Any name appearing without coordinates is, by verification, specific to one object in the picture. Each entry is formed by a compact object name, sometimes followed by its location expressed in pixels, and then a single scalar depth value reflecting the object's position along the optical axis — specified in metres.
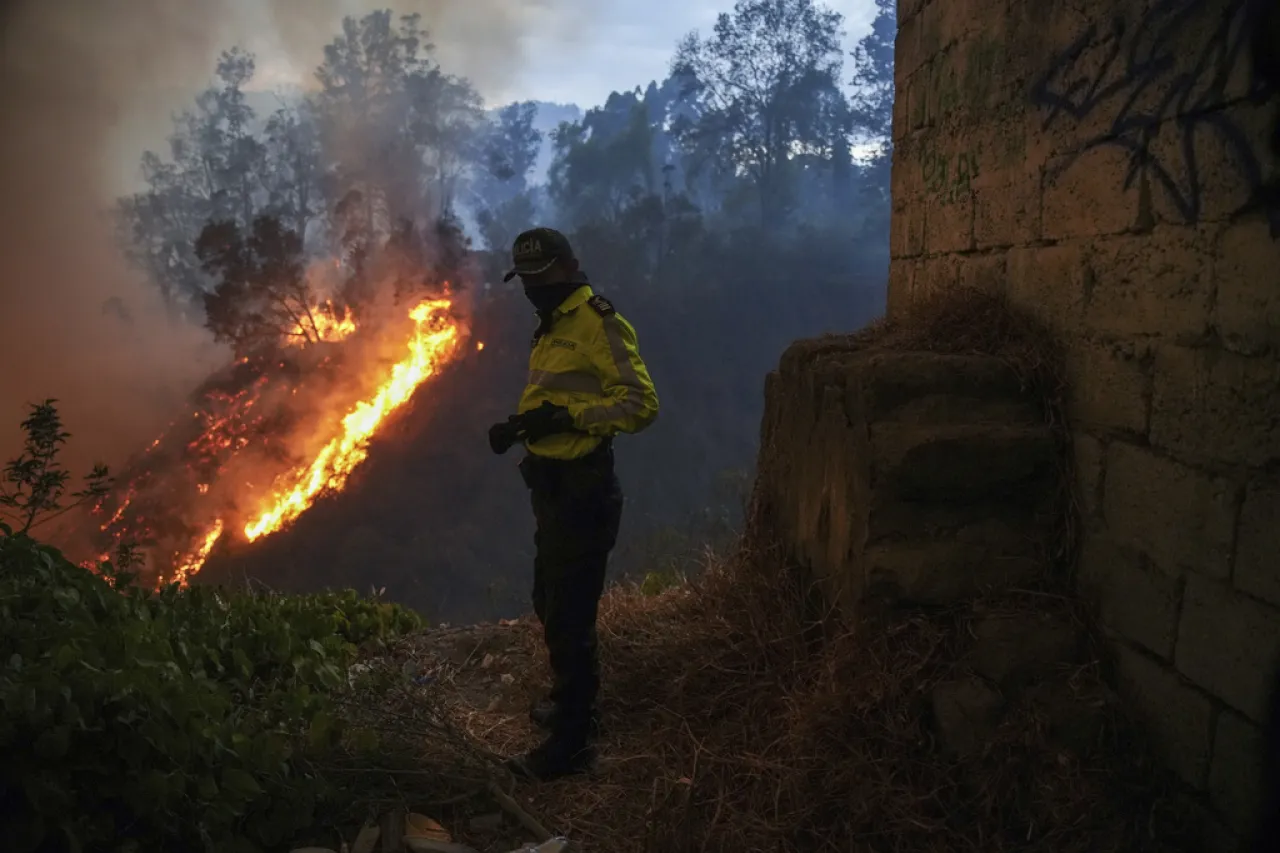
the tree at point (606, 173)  46.50
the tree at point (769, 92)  44.00
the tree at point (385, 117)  40.44
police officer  3.38
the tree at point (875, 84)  45.97
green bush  2.51
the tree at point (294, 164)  41.06
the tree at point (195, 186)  42.66
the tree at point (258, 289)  34.66
